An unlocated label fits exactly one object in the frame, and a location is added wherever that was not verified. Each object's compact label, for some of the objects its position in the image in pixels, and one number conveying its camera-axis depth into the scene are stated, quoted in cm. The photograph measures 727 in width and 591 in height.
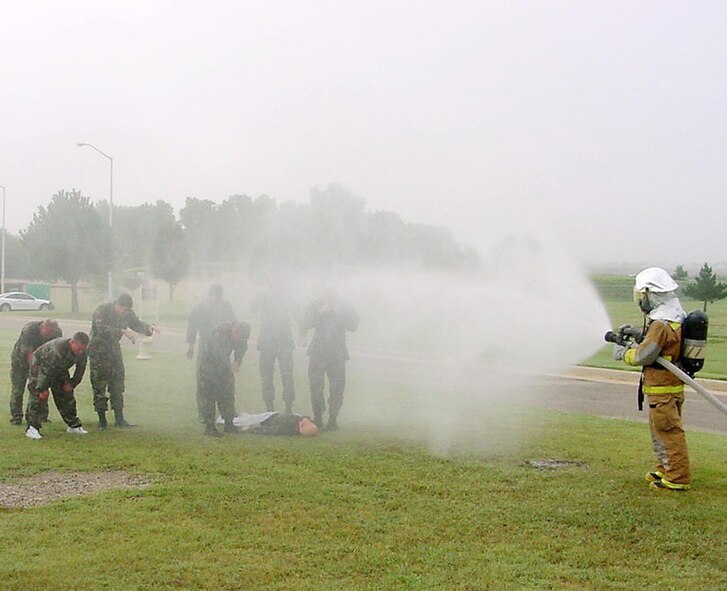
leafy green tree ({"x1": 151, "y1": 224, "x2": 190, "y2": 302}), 1764
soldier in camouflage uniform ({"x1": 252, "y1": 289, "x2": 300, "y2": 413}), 1131
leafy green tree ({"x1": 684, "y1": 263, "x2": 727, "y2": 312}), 3259
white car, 4869
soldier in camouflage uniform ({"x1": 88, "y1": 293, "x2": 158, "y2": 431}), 1002
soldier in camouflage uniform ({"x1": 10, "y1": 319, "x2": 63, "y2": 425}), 1045
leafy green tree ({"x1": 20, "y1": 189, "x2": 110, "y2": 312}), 2556
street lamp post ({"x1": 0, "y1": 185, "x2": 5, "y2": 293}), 5178
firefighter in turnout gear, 700
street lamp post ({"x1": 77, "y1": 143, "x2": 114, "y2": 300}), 2548
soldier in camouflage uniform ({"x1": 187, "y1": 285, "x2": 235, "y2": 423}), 1110
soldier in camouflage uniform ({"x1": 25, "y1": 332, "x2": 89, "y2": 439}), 930
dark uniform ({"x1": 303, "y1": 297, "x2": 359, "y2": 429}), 1008
